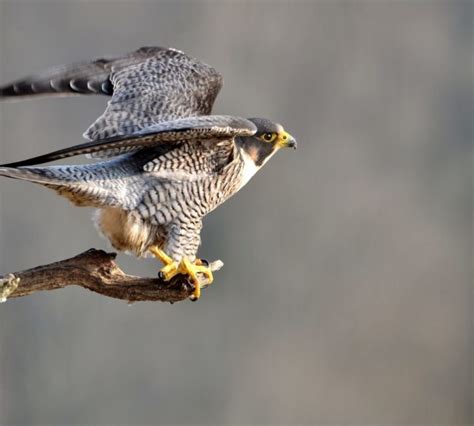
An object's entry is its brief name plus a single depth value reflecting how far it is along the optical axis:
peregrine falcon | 8.98
